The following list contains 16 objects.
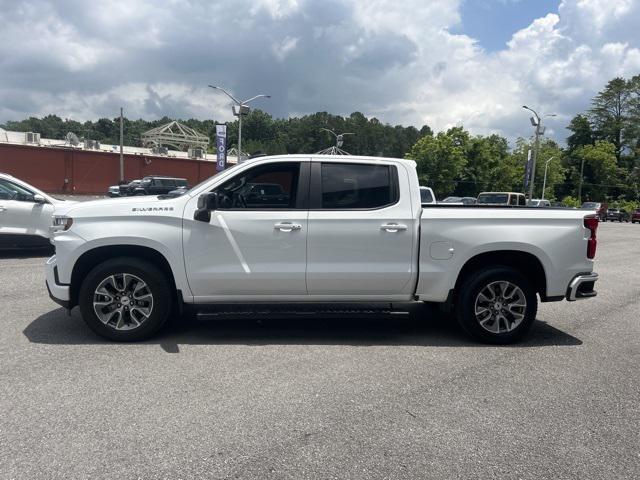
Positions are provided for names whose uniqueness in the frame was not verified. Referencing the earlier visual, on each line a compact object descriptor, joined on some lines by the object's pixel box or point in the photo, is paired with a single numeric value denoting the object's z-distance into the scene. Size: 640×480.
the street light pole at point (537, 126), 38.84
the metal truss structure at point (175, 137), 74.25
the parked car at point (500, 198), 31.64
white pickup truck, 5.23
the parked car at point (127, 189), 38.78
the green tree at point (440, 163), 67.69
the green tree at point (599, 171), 82.75
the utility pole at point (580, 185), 84.19
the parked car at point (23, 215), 9.93
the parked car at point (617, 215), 58.44
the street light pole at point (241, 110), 33.81
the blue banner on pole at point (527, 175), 46.92
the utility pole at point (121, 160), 47.38
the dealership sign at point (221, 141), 32.09
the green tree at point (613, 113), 91.69
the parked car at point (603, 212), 53.25
